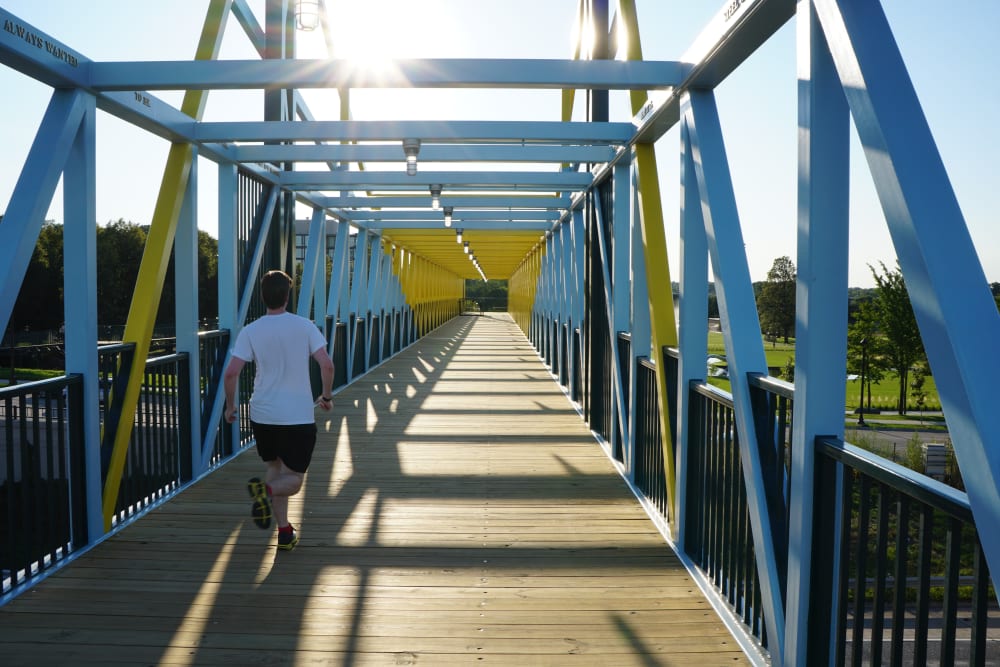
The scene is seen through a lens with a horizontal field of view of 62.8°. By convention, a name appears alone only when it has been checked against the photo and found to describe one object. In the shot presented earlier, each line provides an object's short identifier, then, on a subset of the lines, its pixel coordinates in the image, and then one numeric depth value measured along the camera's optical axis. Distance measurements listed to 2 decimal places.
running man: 4.13
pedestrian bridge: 2.12
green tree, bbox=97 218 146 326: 37.84
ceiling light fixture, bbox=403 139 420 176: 6.14
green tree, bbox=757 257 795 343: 39.28
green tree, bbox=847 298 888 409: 39.22
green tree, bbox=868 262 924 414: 34.88
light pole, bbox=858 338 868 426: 36.98
